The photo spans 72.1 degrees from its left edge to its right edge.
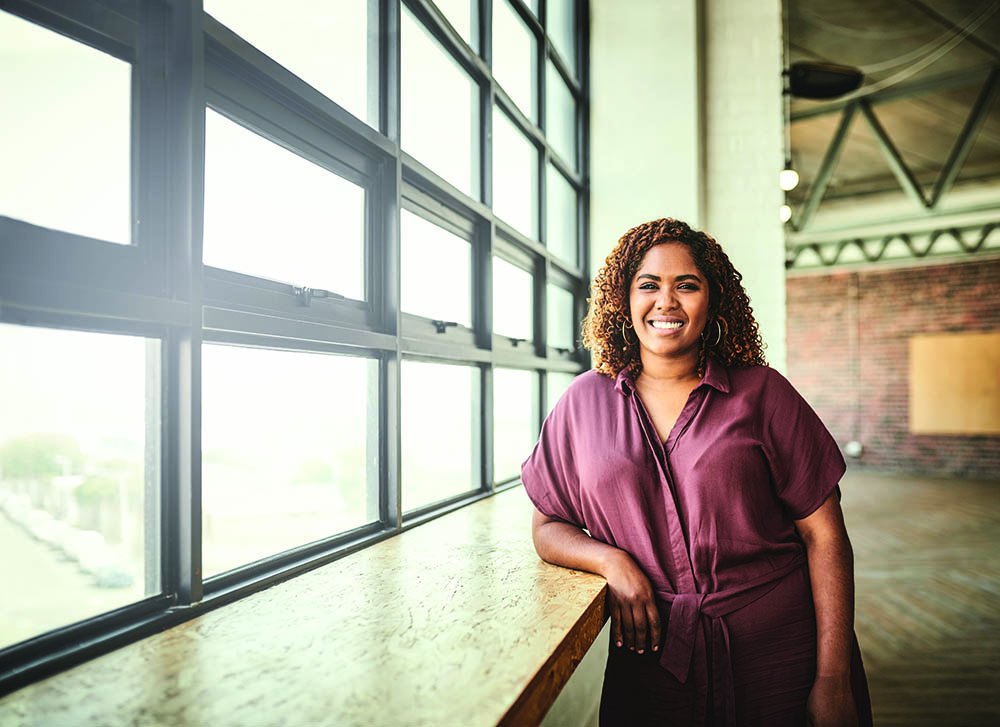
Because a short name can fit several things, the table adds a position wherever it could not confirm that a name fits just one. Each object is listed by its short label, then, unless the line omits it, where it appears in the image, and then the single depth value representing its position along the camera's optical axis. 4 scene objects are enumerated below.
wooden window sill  0.83
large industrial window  0.98
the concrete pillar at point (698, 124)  3.56
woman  1.35
